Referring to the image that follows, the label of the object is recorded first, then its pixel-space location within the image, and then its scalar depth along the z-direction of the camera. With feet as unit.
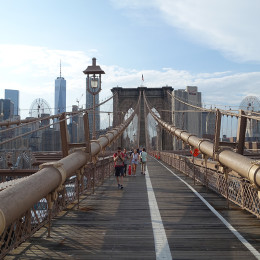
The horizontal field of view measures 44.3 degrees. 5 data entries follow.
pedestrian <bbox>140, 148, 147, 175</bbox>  52.65
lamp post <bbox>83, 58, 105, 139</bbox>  44.37
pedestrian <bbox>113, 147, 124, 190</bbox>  36.14
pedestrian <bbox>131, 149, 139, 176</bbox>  52.91
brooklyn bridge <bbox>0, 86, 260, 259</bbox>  14.64
